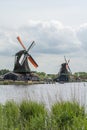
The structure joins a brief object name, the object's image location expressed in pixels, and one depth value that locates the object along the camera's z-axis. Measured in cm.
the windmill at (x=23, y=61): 9438
